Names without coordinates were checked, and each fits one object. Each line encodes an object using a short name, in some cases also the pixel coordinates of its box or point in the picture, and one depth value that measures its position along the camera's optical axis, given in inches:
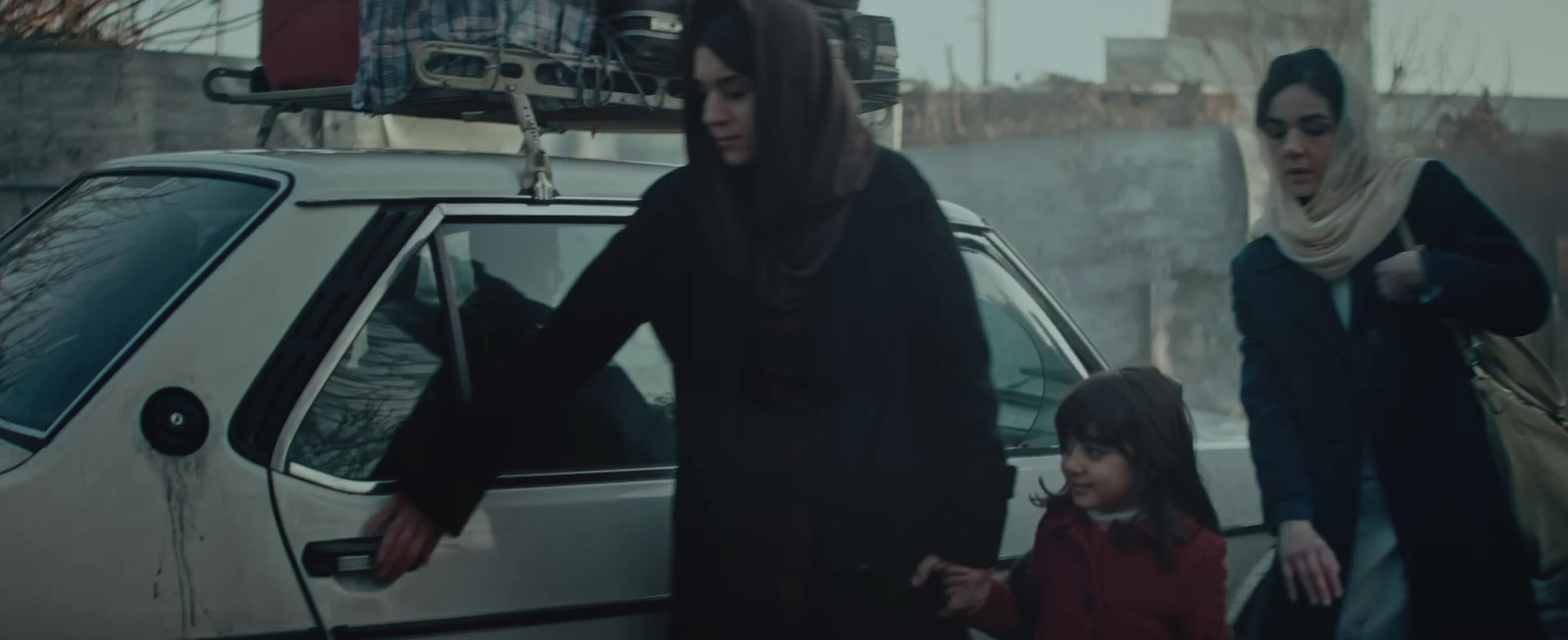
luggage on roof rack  107.2
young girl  102.0
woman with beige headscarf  104.7
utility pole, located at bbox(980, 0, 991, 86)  1320.1
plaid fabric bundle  108.8
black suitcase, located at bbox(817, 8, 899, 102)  130.3
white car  82.7
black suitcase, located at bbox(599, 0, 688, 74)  116.5
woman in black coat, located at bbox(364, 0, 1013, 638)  89.5
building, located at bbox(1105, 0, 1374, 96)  885.2
